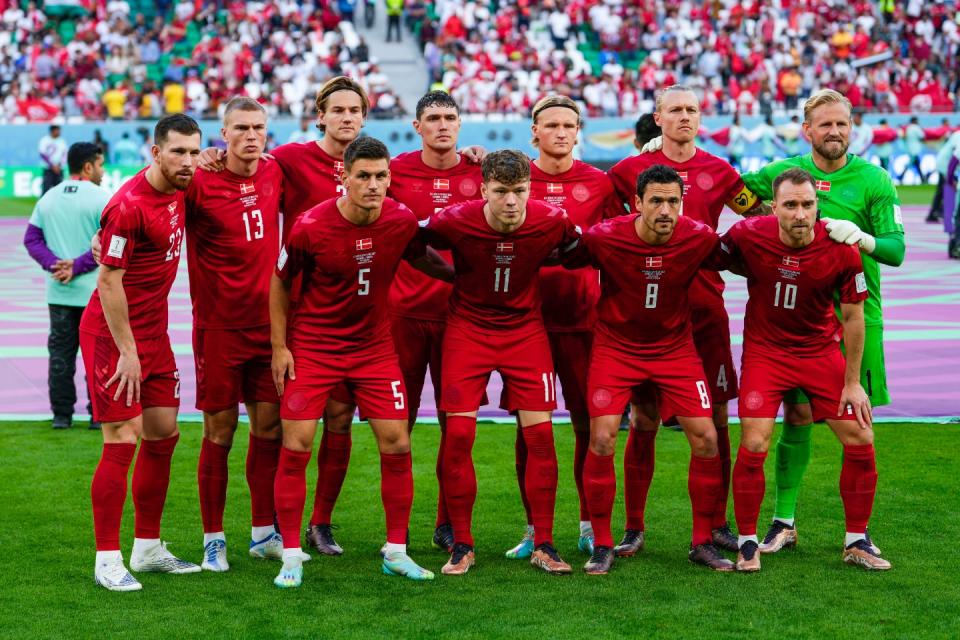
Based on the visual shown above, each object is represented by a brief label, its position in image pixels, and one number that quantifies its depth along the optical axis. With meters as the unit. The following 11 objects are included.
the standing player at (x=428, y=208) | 14.05
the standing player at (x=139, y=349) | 12.44
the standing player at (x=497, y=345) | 13.07
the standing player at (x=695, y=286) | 13.90
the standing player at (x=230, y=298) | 13.41
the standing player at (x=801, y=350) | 12.94
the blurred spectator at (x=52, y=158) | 47.69
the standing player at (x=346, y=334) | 12.66
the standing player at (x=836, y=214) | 13.76
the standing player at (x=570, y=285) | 14.02
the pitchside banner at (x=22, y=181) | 58.37
